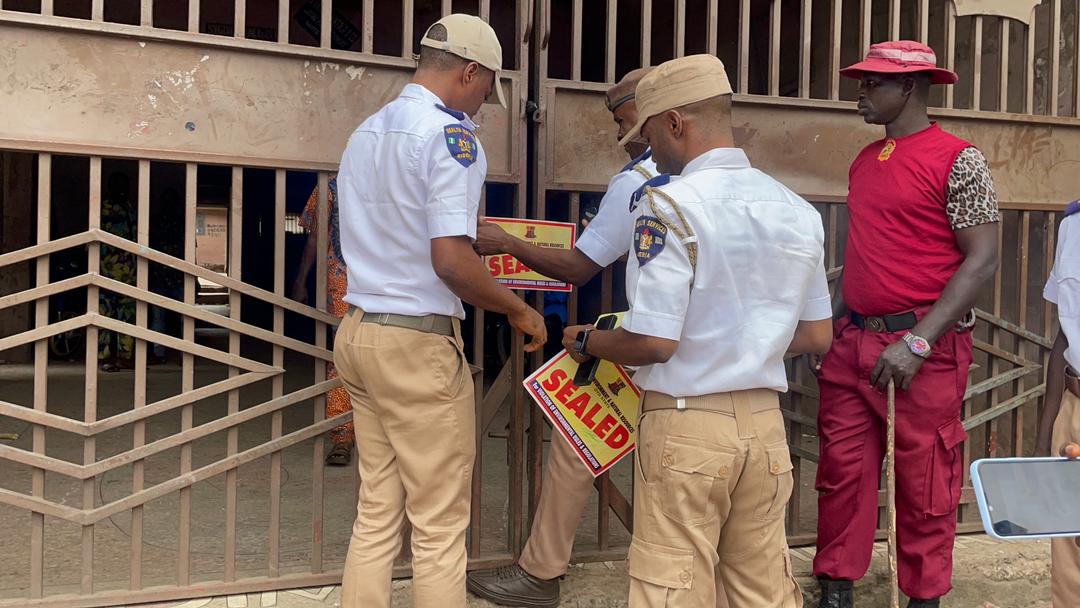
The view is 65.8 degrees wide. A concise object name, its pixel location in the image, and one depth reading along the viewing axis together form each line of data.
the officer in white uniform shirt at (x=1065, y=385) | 2.22
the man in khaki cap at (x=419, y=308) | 2.08
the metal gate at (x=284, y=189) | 2.33
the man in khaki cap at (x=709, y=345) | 1.79
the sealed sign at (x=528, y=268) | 2.57
